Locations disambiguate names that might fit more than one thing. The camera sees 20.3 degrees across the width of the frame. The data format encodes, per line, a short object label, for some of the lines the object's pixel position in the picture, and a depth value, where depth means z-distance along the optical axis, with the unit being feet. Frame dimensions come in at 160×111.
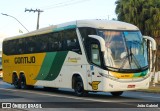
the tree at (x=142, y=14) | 167.63
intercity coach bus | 62.23
